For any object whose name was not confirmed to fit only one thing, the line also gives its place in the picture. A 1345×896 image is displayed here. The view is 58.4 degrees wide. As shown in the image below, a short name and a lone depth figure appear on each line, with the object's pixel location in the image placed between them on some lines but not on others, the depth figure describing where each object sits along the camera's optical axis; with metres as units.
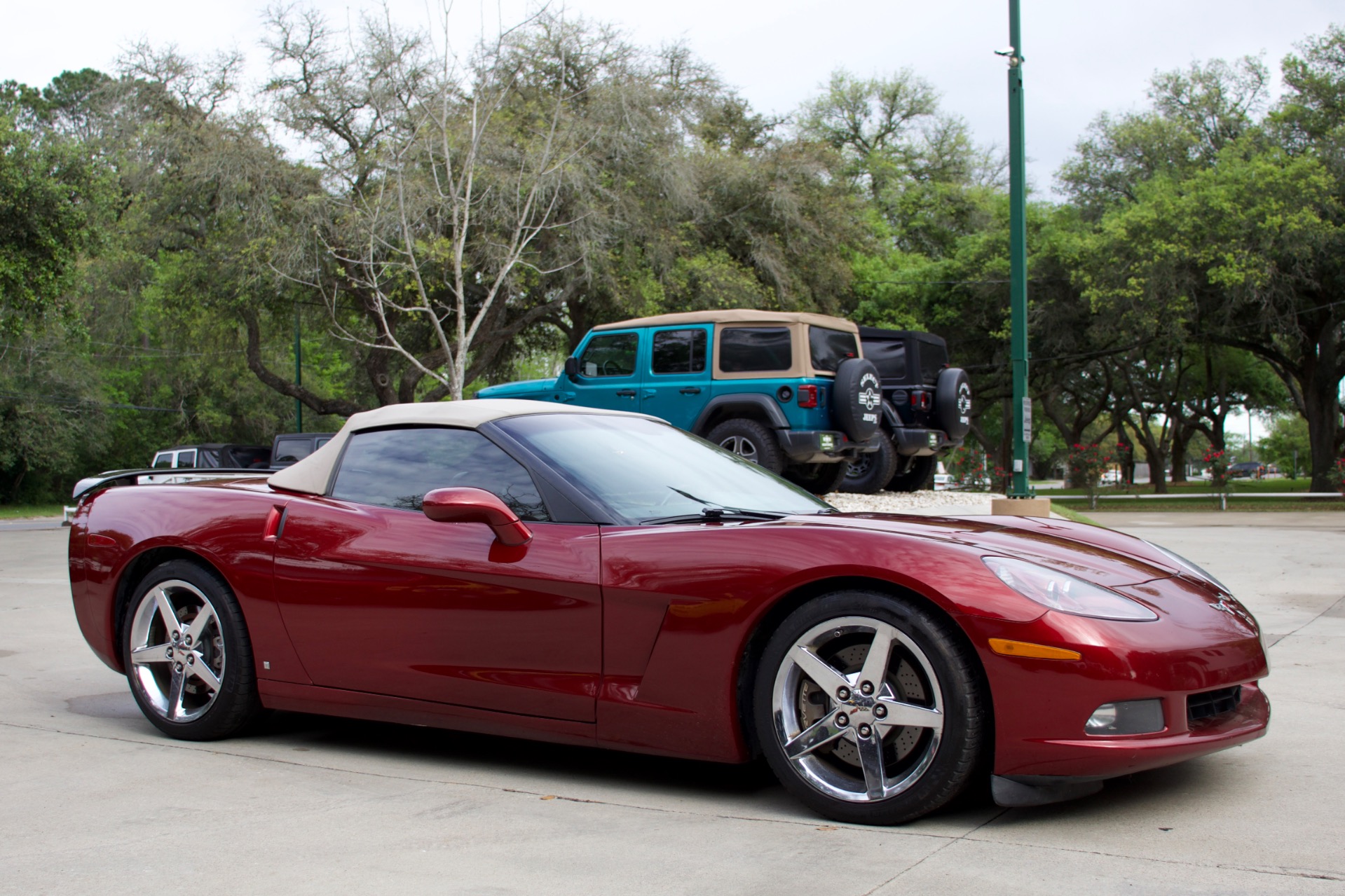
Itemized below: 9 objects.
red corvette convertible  3.34
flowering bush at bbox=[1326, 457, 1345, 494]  29.08
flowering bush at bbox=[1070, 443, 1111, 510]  30.19
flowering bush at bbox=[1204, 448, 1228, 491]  32.31
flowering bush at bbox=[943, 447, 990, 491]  33.09
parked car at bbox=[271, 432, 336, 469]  21.45
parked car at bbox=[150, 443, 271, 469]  24.08
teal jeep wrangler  13.54
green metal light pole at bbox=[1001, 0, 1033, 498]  13.29
